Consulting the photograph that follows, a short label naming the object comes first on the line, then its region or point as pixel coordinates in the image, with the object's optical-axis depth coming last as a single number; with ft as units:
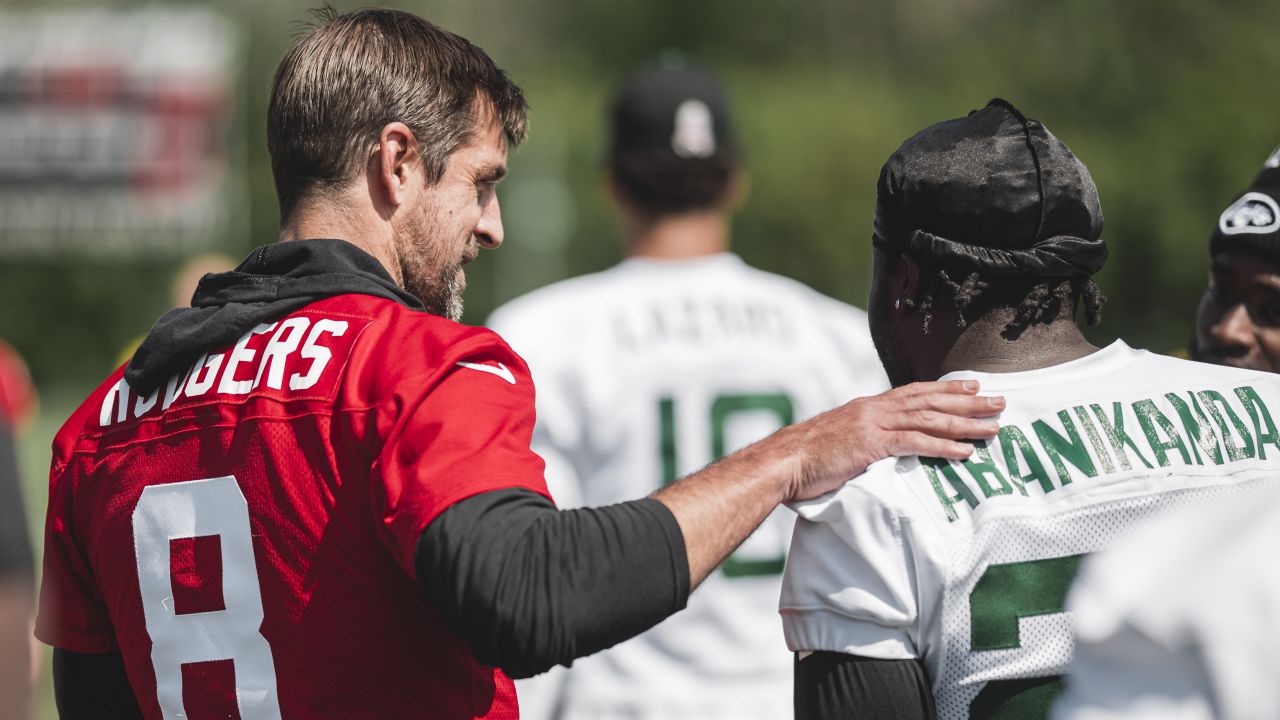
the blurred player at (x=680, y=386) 37.97
